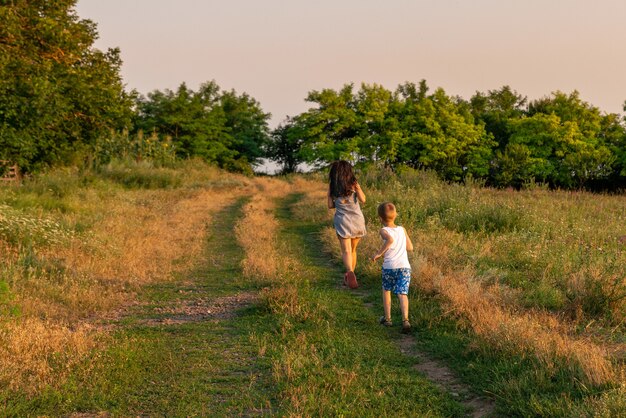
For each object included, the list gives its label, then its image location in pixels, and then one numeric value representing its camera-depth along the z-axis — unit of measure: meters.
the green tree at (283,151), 71.25
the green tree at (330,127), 54.78
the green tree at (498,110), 58.78
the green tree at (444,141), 52.59
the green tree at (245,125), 68.44
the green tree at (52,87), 16.78
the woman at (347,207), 8.90
